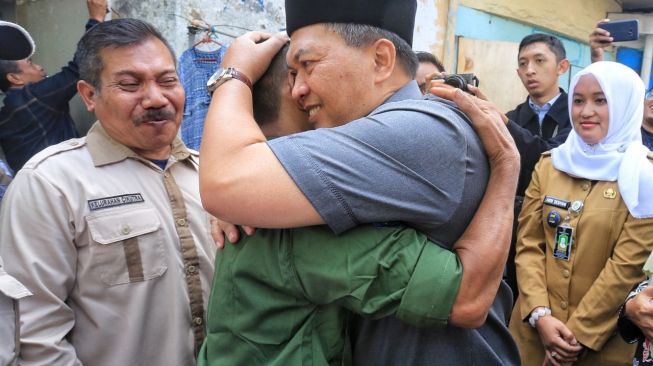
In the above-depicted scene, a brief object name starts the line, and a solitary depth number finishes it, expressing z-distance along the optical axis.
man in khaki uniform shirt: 1.69
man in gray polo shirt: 1.11
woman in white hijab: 2.62
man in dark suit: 3.55
